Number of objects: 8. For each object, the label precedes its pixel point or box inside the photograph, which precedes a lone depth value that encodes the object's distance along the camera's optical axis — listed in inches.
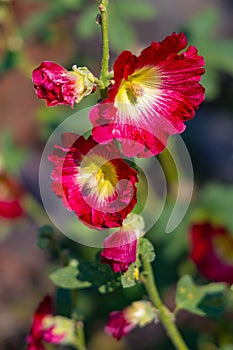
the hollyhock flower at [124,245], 41.9
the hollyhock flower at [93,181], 41.3
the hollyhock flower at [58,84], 40.4
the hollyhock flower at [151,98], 40.3
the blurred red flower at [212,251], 52.2
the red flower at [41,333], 47.1
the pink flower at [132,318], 45.9
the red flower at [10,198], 64.6
